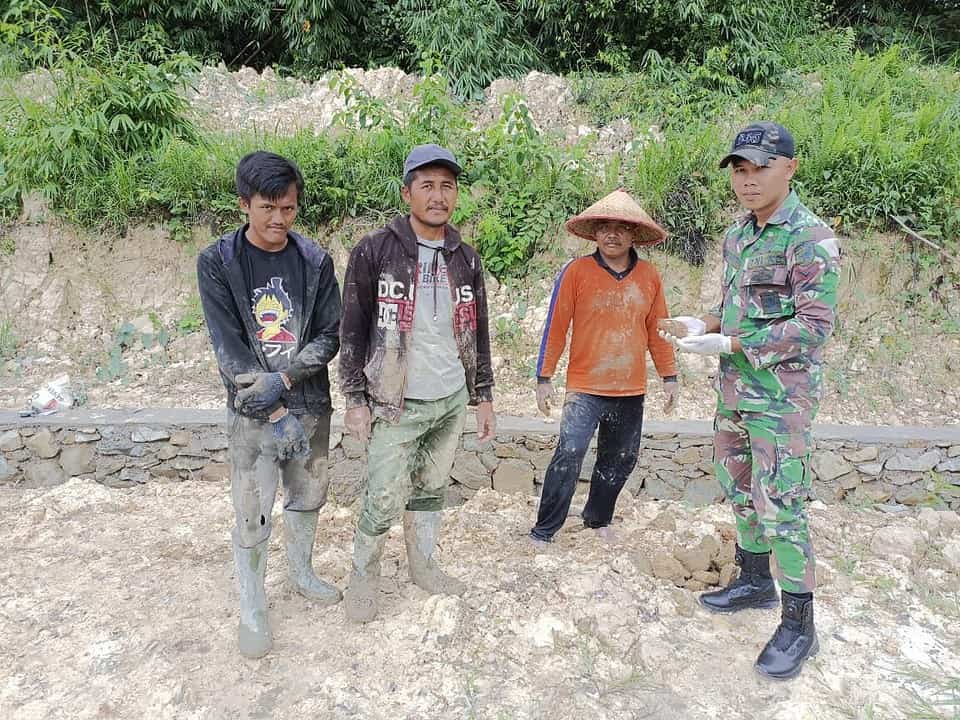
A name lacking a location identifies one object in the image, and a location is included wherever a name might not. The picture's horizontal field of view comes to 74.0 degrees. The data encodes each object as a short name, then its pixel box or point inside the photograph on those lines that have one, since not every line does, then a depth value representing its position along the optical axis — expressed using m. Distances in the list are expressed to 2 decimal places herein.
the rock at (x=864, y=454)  3.83
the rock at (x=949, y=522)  3.53
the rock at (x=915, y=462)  3.82
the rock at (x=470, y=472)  3.94
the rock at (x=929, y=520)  3.55
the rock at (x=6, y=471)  4.05
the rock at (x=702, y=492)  3.89
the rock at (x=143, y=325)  5.32
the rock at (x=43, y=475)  4.07
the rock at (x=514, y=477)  3.95
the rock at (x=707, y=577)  2.97
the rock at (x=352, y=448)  3.97
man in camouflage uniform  2.18
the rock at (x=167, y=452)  4.07
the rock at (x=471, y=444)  3.94
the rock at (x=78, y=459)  4.07
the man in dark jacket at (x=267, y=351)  2.25
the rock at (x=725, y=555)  3.07
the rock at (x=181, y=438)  4.07
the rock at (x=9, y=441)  4.02
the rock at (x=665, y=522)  3.50
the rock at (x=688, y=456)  3.86
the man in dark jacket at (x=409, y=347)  2.38
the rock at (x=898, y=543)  3.27
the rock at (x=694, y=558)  3.04
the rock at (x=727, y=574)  2.99
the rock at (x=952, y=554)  3.15
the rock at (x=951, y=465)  3.80
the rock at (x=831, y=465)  3.85
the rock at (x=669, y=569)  3.00
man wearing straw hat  2.90
